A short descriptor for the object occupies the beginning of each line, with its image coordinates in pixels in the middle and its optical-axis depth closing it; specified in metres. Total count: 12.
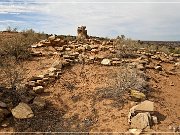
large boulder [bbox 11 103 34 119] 3.26
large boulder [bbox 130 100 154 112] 3.29
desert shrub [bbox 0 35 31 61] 4.92
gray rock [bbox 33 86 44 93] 3.79
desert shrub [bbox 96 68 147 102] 3.77
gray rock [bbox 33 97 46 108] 3.49
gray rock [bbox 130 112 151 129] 3.08
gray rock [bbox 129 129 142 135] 3.00
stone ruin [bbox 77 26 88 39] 7.57
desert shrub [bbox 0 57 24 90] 3.76
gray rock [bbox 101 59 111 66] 4.72
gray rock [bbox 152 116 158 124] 3.16
